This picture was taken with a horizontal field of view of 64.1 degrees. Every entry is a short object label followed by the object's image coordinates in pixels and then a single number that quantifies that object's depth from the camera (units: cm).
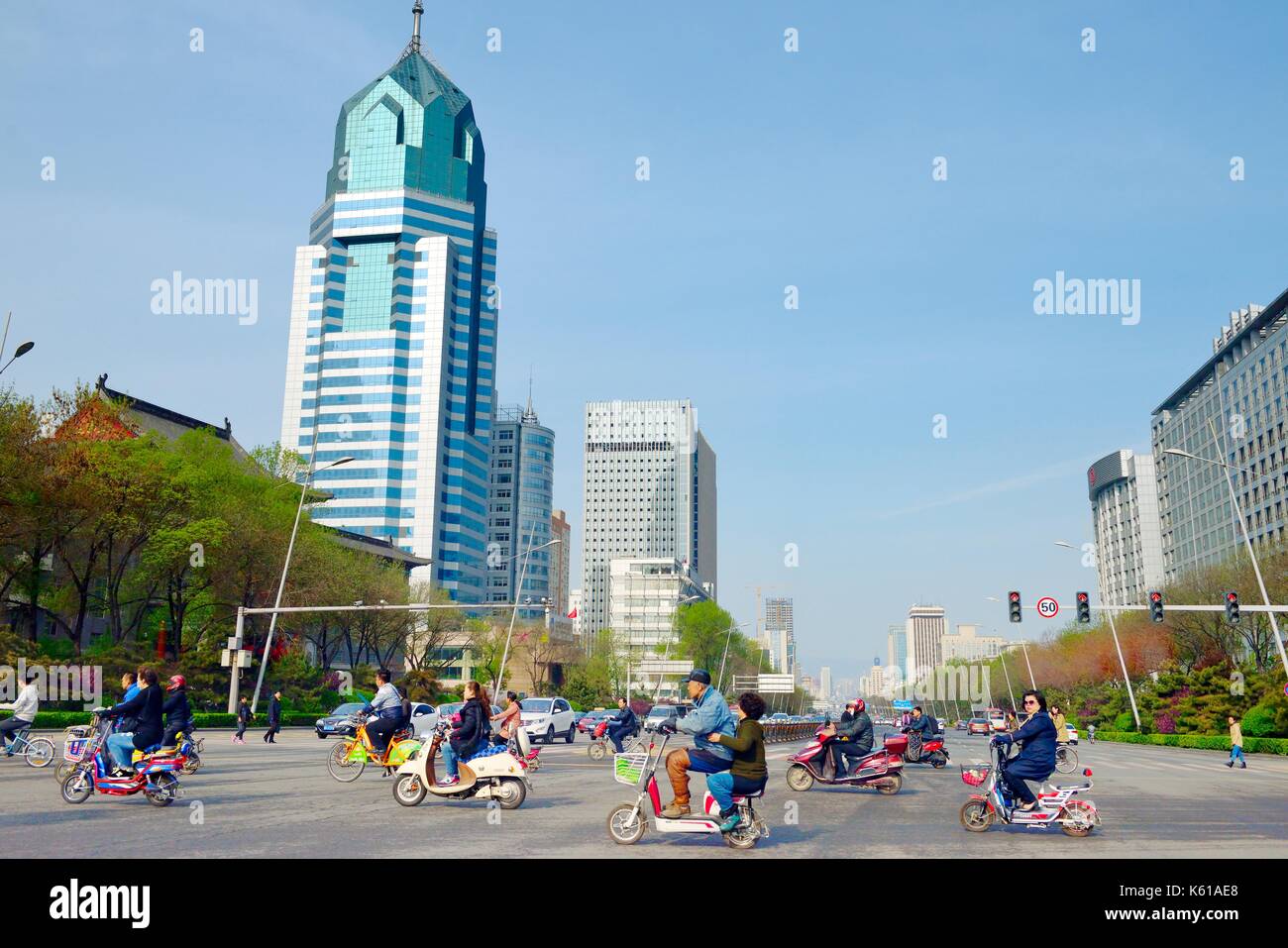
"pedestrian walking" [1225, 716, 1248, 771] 3306
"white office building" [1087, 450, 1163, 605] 15238
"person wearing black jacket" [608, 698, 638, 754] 2705
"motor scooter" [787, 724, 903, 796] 1906
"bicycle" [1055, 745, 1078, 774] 2751
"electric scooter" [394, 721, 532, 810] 1453
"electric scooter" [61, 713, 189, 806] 1438
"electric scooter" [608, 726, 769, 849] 1074
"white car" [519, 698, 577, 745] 4138
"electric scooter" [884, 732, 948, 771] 2980
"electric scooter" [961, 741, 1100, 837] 1223
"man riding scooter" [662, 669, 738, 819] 1056
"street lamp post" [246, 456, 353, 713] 4226
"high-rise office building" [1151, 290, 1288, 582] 9912
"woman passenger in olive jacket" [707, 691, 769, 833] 1051
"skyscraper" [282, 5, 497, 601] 14875
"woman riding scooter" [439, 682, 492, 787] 1473
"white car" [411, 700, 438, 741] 3405
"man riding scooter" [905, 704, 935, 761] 3094
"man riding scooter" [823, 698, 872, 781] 1911
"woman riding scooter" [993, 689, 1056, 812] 1191
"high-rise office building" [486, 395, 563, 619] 18830
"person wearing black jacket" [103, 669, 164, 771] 1416
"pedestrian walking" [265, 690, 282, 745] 3434
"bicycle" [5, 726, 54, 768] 2080
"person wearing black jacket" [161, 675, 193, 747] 1505
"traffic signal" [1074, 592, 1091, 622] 3444
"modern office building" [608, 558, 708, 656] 16988
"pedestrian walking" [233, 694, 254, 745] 3425
